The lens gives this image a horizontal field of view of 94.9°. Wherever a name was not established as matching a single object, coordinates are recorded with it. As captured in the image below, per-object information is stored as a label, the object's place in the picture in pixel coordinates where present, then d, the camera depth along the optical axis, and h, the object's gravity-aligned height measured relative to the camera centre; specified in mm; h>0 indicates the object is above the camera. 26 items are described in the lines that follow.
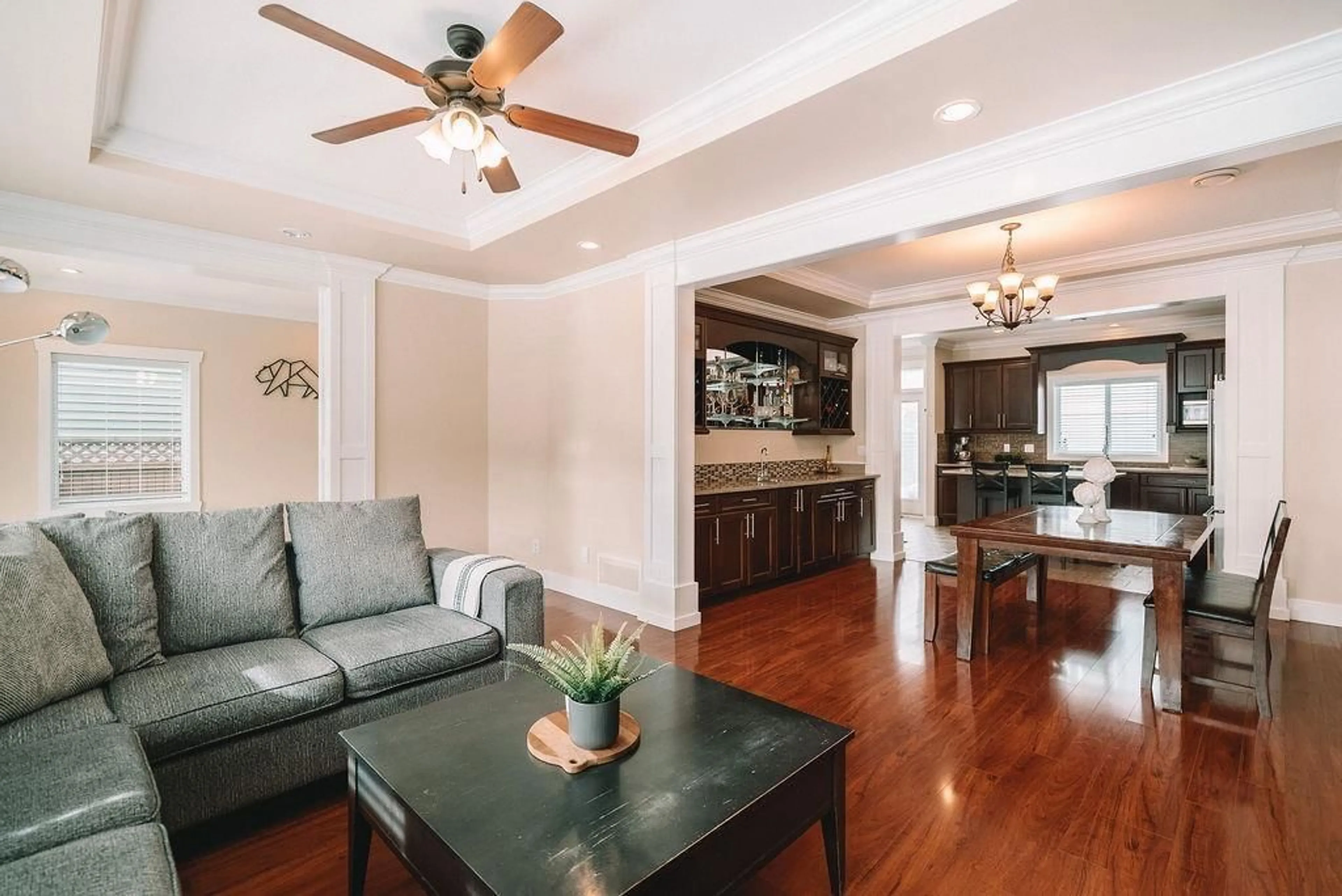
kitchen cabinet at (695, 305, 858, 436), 5160 +645
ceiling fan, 1872 +1181
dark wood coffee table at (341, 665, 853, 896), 1203 -796
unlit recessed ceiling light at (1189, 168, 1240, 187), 3104 +1365
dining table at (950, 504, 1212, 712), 2865 -541
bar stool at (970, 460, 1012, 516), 8070 -598
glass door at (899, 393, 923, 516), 9773 -243
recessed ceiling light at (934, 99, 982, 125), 2363 +1295
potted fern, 1495 -589
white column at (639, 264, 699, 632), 4172 -106
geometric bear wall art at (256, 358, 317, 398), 5738 +618
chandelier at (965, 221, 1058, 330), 4086 +1032
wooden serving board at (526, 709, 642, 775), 1483 -763
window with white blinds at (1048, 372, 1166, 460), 7770 +317
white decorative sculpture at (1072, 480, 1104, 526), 3826 -344
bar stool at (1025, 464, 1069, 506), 7488 -528
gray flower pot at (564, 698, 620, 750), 1519 -699
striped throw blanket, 2707 -622
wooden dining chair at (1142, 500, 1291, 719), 2727 -787
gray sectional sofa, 1300 -750
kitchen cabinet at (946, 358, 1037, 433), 8305 +631
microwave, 6922 +323
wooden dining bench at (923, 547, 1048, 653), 3594 -833
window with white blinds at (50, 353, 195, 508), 4859 +108
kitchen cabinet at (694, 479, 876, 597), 4637 -779
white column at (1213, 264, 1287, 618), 4242 +185
